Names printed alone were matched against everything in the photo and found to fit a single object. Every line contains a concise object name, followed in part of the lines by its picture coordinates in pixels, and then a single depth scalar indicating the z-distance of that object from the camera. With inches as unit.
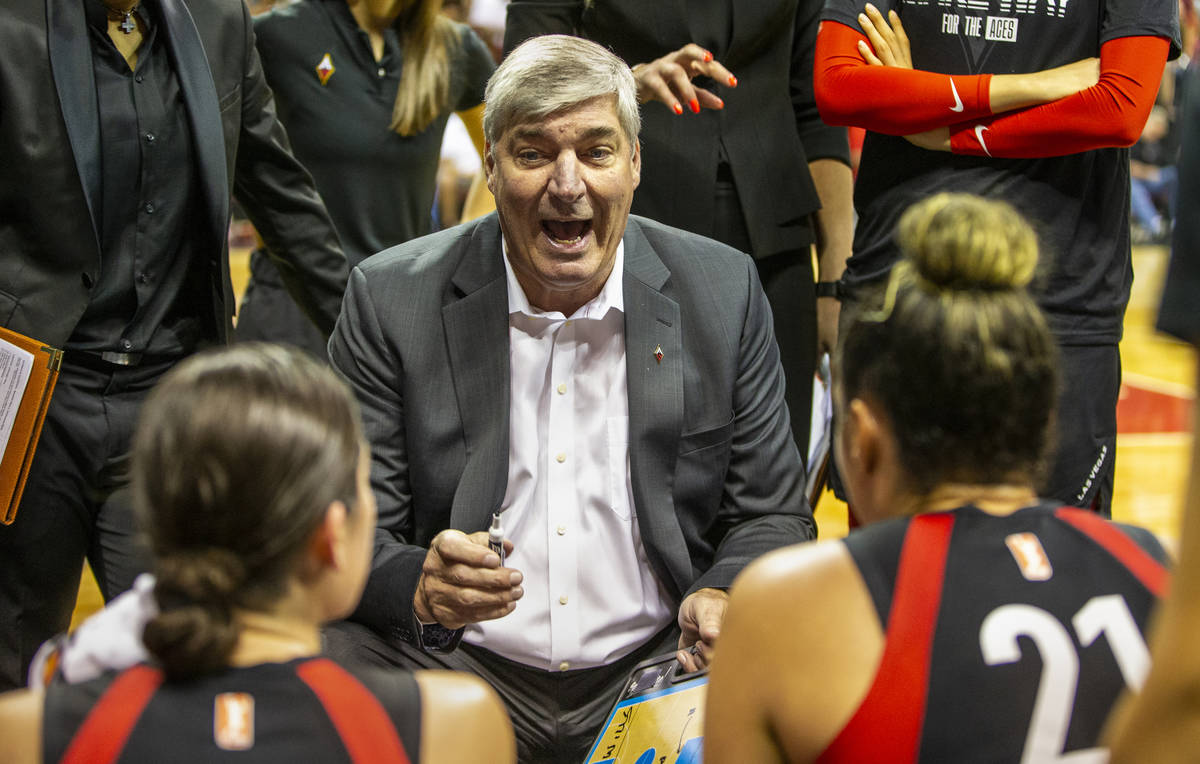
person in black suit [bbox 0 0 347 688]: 196.8
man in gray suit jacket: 197.2
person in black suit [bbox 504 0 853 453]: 211.3
